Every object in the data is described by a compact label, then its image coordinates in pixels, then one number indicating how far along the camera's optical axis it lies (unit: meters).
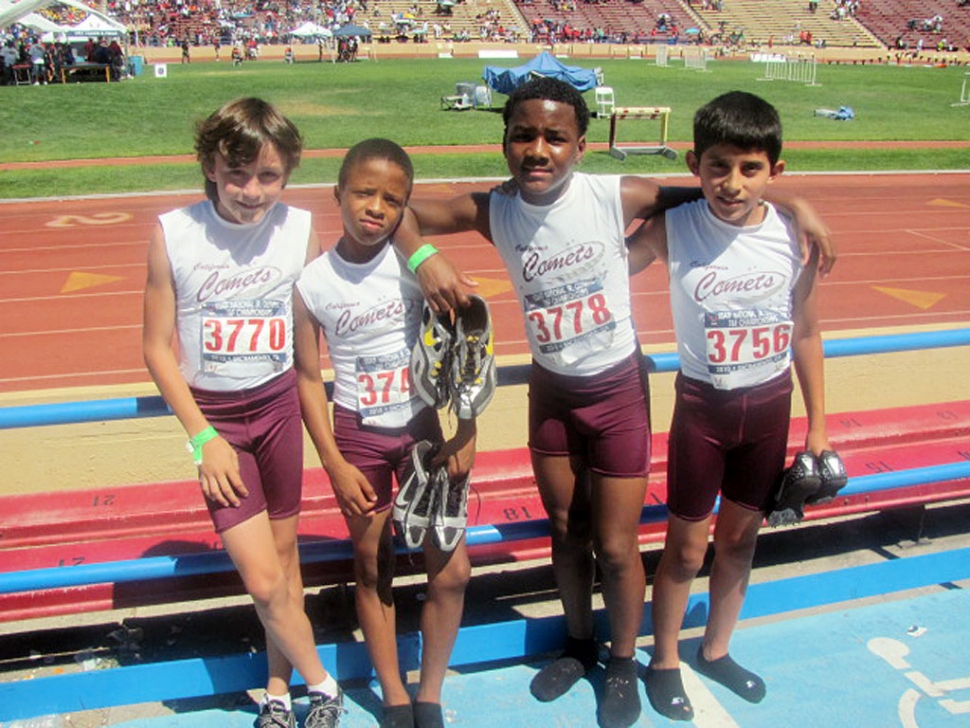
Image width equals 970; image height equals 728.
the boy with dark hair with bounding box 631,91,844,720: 2.47
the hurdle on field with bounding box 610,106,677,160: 16.64
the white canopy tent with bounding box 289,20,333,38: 46.09
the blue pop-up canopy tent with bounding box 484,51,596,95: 22.47
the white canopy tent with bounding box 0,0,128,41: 32.53
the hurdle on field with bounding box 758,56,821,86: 34.91
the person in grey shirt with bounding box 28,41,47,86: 31.19
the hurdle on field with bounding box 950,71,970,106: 27.92
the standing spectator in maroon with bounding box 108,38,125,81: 32.41
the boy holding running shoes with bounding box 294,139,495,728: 2.38
